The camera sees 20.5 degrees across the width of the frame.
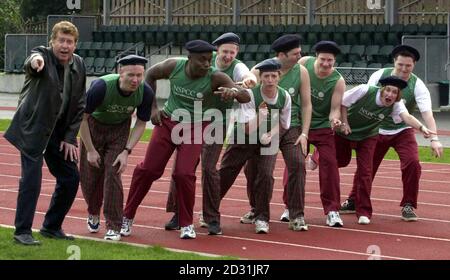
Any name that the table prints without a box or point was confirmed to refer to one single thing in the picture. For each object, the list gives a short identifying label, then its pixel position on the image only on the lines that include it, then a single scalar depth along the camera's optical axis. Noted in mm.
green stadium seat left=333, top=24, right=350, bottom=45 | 35625
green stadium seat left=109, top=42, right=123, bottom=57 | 40750
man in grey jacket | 10695
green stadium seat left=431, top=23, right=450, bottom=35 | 33031
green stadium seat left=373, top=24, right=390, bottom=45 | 34344
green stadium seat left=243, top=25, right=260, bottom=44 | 37812
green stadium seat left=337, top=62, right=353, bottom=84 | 31547
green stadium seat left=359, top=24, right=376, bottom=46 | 34906
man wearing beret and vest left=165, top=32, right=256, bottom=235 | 12078
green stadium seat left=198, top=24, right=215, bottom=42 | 39062
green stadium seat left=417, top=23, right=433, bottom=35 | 33438
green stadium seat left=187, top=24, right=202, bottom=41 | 39562
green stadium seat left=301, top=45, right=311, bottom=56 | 34500
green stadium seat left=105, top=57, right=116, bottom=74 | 39656
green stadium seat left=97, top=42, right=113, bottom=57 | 41250
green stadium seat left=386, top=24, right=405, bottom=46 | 33875
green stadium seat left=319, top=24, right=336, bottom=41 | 35656
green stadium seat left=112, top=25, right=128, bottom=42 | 41875
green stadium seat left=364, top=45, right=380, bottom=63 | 33719
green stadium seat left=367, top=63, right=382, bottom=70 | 32219
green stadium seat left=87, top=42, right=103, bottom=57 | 41562
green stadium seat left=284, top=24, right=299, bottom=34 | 36688
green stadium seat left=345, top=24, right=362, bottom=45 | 35469
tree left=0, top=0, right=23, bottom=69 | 52844
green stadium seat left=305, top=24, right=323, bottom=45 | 35781
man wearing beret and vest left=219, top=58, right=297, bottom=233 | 12438
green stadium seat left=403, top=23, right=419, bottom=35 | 33656
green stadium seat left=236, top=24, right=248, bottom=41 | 38156
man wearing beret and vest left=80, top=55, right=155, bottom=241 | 11523
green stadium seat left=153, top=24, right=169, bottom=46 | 40656
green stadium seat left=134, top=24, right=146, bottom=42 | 41125
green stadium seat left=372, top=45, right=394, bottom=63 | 33216
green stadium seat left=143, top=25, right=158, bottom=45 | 40812
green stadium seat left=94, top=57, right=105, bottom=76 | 40081
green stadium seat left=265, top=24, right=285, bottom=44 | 37531
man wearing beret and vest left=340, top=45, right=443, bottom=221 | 13594
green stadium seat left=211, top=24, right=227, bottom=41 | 38656
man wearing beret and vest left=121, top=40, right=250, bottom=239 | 11734
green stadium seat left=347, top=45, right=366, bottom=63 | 34125
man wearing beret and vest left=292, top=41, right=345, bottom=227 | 13023
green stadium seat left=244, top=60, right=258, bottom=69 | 35719
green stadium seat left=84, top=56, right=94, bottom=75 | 40500
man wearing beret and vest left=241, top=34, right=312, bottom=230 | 12609
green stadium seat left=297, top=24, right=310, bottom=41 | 36281
